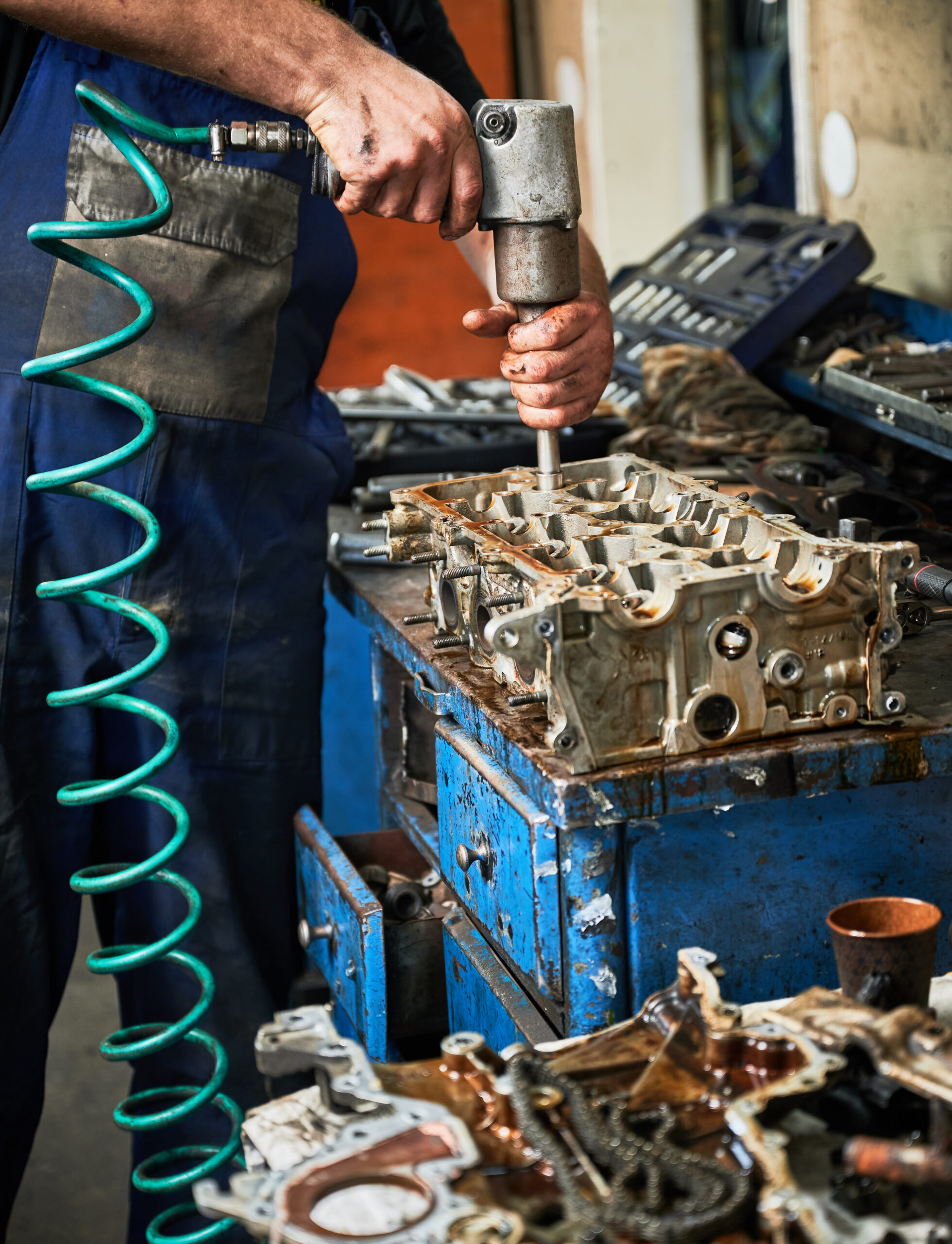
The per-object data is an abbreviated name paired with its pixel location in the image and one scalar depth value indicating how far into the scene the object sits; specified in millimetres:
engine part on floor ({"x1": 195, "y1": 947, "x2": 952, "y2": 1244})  1898
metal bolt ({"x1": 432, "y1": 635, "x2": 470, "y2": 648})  2415
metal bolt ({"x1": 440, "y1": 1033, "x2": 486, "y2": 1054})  2036
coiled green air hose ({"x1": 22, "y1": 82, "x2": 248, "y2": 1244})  2480
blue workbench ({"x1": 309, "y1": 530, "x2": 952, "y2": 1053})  2205
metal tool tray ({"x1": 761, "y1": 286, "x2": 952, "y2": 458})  2799
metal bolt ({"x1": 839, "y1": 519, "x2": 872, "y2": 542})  2313
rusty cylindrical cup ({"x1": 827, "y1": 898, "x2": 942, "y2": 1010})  2059
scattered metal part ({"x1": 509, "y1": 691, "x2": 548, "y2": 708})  2227
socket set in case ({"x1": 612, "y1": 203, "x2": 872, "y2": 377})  3468
